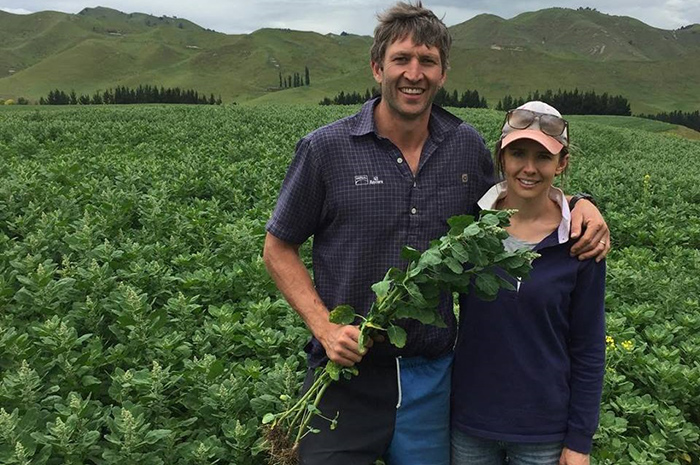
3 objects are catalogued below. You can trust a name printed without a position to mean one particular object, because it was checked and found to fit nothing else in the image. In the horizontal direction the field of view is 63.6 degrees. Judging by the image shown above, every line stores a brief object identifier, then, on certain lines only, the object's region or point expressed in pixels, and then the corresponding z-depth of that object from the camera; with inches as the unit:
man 110.8
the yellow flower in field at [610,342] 205.6
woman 107.9
